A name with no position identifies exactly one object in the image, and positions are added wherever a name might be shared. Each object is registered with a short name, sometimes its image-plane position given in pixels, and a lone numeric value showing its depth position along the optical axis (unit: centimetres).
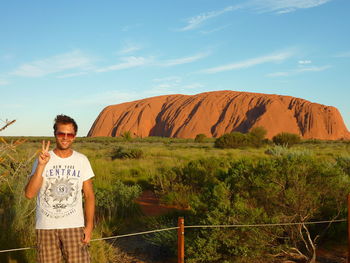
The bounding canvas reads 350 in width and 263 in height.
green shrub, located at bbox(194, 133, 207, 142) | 4766
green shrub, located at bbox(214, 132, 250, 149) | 2973
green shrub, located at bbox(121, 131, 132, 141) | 5298
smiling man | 271
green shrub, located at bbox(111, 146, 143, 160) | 1878
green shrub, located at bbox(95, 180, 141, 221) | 730
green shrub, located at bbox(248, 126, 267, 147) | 3083
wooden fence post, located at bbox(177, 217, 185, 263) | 340
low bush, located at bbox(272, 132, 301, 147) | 3359
